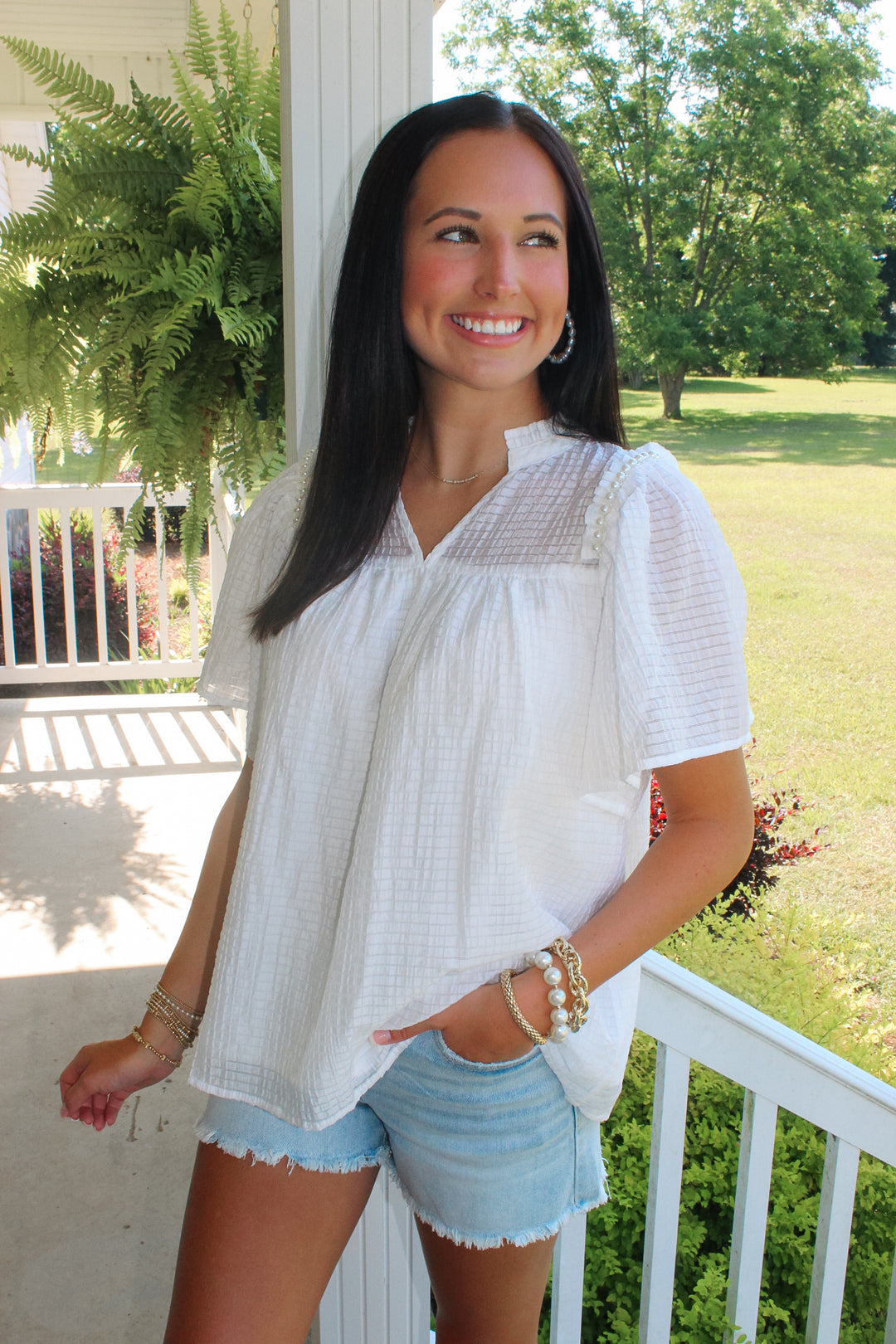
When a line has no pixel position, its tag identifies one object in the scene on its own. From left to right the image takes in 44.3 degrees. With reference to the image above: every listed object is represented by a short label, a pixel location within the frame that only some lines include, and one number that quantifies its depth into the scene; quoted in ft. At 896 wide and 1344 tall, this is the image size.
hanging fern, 4.06
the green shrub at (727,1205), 6.20
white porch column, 3.77
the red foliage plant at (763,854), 9.79
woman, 3.05
